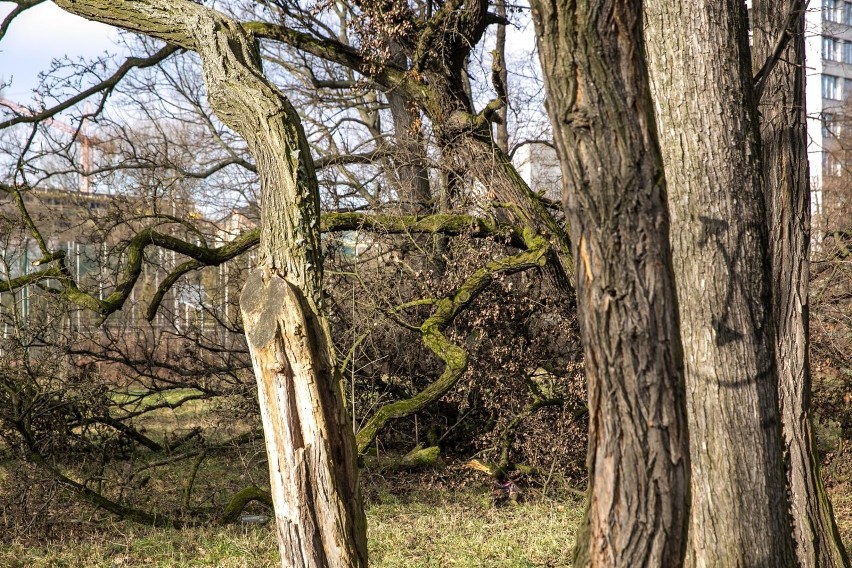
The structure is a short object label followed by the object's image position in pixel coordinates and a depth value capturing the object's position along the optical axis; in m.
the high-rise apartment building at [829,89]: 29.33
